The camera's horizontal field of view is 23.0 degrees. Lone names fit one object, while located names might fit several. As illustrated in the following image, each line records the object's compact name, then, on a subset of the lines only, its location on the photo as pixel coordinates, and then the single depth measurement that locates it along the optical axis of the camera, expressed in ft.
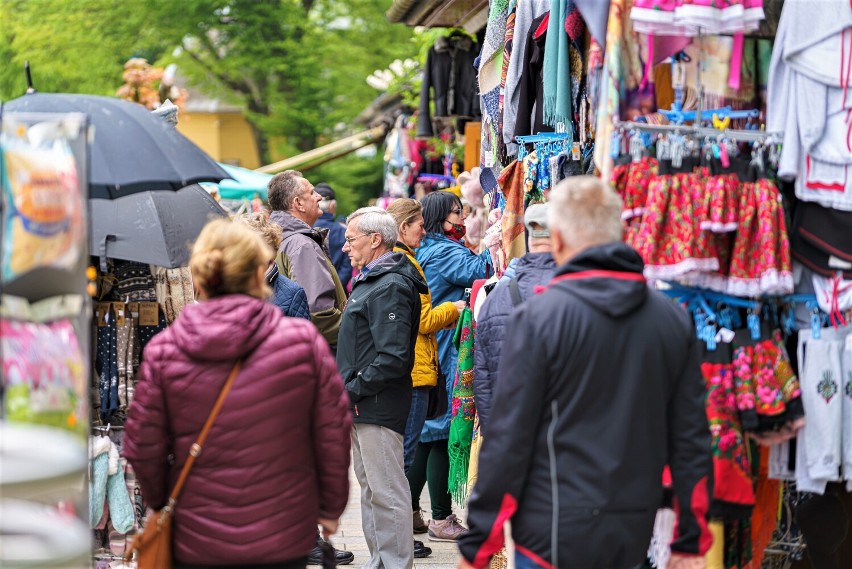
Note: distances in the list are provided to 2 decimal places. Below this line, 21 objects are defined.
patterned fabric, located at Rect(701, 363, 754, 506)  25.82
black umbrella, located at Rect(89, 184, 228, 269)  29.06
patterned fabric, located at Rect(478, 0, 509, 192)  37.05
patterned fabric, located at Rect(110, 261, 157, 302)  30.94
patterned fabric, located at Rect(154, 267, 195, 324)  32.16
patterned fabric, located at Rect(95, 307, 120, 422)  30.04
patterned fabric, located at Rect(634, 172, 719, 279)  25.43
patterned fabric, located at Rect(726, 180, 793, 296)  25.41
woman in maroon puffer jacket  21.68
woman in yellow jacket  38.56
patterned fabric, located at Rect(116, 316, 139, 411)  30.30
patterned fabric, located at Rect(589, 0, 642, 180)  26.24
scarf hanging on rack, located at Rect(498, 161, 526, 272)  34.61
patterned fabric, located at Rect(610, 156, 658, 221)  25.96
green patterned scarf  37.12
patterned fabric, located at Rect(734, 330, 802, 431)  25.78
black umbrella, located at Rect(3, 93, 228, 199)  25.08
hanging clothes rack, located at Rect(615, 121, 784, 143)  26.11
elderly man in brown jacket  41.95
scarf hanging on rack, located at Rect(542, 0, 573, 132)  31.16
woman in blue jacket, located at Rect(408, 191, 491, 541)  43.28
